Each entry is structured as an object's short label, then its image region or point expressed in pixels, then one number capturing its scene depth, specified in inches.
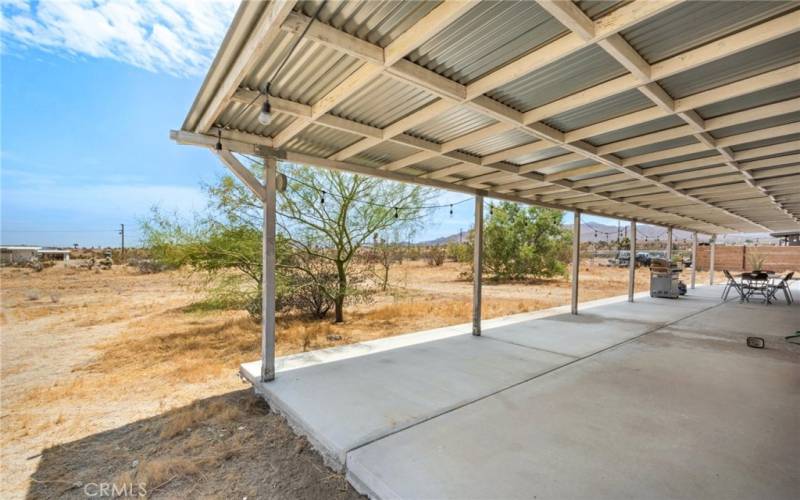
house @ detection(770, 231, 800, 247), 982.5
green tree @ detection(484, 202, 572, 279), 680.4
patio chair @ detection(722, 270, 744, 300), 372.9
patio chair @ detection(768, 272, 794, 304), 348.5
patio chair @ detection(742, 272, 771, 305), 357.7
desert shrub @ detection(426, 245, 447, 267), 1016.9
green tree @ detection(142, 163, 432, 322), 260.8
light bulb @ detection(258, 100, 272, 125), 84.5
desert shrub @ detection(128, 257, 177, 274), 738.1
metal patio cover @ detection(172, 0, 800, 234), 67.5
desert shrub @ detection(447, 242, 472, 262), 689.3
